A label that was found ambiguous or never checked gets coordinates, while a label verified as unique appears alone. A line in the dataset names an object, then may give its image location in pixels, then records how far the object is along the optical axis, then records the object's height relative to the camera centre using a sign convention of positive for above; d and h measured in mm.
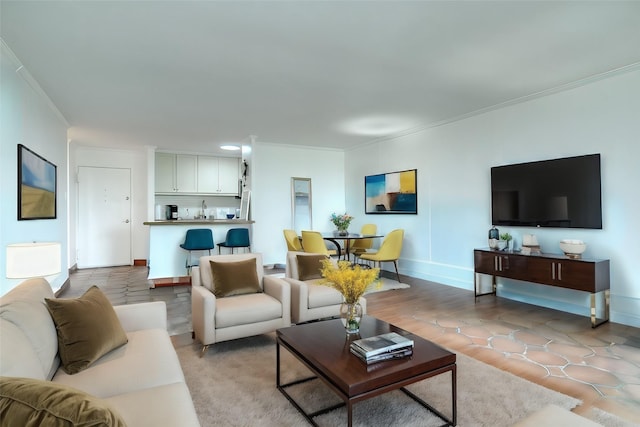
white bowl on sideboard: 3713 -361
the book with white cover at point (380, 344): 1928 -742
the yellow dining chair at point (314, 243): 5695 -447
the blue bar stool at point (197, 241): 5602 -398
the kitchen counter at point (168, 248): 5621 -510
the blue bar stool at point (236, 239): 6101 -402
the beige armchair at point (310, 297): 3361 -804
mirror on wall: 7391 +279
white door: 7359 +11
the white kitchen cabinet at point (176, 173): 7805 +1006
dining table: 5840 -363
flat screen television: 3820 +253
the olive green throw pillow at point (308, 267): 3881 -575
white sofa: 1338 -769
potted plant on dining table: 6434 -135
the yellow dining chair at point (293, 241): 6125 -442
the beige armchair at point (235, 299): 2898 -759
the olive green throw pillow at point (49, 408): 781 -444
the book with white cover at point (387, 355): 1904 -787
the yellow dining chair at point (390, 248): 5684 -537
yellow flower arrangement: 2207 -410
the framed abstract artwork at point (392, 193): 6191 +436
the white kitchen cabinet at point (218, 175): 8195 +1004
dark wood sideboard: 3508 -633
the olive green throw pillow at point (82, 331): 1763 -613
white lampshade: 2328 -294
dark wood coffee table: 1733 -812
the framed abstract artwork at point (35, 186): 3219 +341
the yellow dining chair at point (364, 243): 6680 -544
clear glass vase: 2303 -673
